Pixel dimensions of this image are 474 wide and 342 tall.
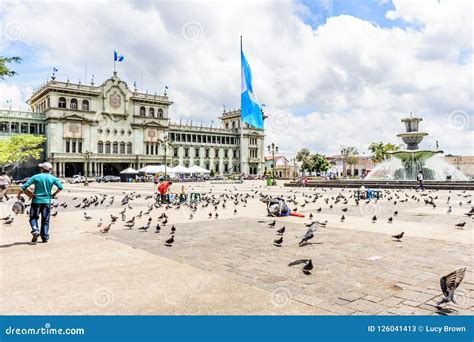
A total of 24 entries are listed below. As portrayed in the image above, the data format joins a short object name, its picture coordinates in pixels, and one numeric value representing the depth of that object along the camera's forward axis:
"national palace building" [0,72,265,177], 65.56
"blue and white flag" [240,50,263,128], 22.18
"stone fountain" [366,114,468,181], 37.50
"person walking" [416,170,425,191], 26.23
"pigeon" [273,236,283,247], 7.43
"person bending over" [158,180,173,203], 16.62
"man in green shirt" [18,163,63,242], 7.74
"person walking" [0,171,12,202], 19.42
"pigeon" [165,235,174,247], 7.48
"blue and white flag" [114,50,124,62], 61.39
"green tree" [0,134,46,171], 37.72
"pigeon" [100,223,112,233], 9.02
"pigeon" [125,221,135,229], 9.82
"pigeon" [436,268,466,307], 3.96
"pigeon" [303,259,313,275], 5.48
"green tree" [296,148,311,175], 96.20
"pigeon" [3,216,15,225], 10.24
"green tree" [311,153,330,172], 93.25
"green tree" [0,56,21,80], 14.32
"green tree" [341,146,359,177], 107.19
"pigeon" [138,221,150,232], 9.41
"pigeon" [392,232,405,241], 7.85
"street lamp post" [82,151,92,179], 64.75
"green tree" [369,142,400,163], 79.27
